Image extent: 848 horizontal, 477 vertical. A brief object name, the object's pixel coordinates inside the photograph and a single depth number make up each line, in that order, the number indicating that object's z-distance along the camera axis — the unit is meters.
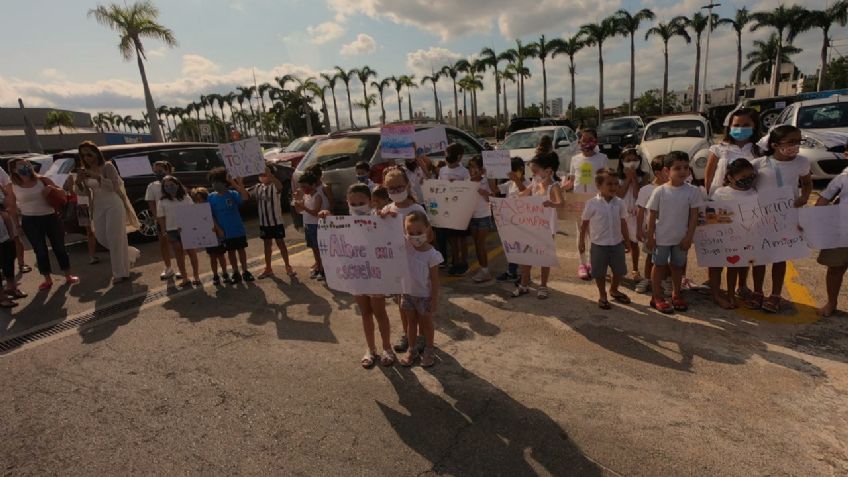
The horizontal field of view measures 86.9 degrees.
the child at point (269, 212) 5.88
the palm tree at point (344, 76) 54.84
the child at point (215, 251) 5.63
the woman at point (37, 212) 5.72
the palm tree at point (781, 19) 37.50
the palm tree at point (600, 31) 41.22
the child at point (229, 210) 5.70
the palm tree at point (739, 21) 39.00
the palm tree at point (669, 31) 41.00
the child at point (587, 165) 5.30
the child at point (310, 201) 5.33
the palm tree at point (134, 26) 22.80
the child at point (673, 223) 3.92
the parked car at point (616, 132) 16.47
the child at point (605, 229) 4.12
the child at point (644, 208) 4.31
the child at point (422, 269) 3.28
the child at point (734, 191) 3.82
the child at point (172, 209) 5.64
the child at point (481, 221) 5.29
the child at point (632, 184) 4.86
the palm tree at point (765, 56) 44.94
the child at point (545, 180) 4.45
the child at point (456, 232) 5.45
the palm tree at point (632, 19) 40.04
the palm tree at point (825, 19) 35.21
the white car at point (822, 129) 8.02
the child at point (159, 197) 5.78
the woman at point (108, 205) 5.64
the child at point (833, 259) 3.61
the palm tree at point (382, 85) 58.44
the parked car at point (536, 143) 10.72
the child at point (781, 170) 3.75
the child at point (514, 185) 4.98
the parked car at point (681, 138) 8.71
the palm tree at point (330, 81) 54.38
